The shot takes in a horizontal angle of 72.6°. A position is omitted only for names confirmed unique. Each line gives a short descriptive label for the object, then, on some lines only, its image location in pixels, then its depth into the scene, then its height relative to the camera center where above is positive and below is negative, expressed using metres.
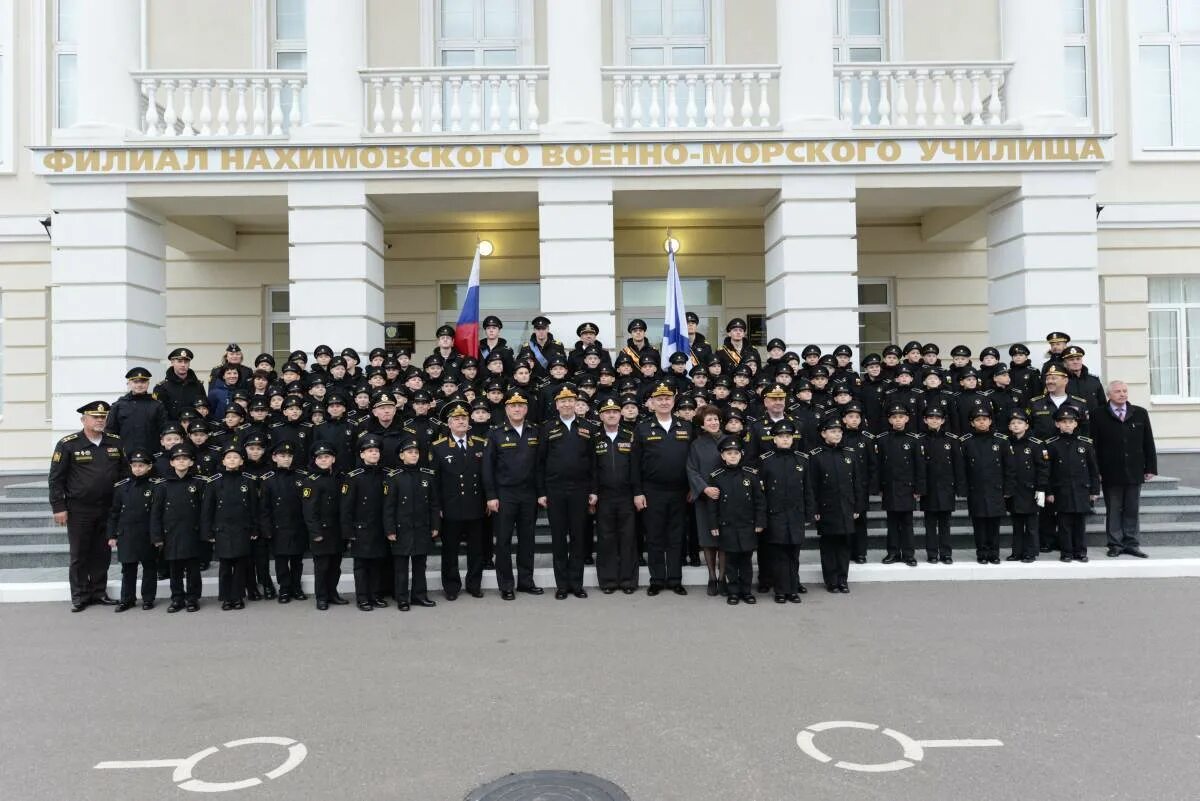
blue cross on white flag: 11.87 +1.30
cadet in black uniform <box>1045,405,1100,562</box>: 8.85 -0.82
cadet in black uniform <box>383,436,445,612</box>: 7.82 -0.97
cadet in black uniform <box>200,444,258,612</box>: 7.84 -0.97
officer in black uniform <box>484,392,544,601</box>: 8.27 -0.72
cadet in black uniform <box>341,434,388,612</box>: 7.82 -1.03
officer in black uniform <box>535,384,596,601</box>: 8.30 -0.72
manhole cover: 3.91 -1.82
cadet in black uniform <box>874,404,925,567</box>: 8.80 -0.74
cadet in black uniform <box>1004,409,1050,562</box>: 8.82 -0.87
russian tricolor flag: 12.09 +1.35
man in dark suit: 9.20 -0.69
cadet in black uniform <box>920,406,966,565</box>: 8.81 -0.79
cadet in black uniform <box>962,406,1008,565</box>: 8.78 -0.80
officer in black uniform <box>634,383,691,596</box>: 8.29 -0.86
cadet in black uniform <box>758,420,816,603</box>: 7.83 -0.90
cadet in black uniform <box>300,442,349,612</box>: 7.82 -1.09
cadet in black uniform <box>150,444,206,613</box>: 7.82 -1.01
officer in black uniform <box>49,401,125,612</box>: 8.09 -0.80
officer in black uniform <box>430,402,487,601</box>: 8.25 -0.84
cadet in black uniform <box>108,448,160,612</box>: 7.93 -1.04
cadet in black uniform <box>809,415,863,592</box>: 8.08 -0.91
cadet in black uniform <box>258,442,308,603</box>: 8.00 -0.97
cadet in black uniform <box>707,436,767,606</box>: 7.80 -1.02
